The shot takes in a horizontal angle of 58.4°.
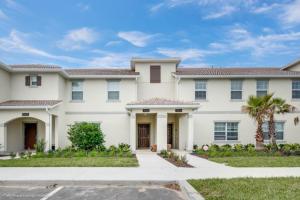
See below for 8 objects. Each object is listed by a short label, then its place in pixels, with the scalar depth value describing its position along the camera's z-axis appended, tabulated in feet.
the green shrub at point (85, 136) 57.62
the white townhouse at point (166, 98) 70.28
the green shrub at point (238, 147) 62.26
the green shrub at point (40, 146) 56.03
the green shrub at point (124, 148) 59.45
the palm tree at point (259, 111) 60.54
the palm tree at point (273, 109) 61.31
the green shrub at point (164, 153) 53.63
